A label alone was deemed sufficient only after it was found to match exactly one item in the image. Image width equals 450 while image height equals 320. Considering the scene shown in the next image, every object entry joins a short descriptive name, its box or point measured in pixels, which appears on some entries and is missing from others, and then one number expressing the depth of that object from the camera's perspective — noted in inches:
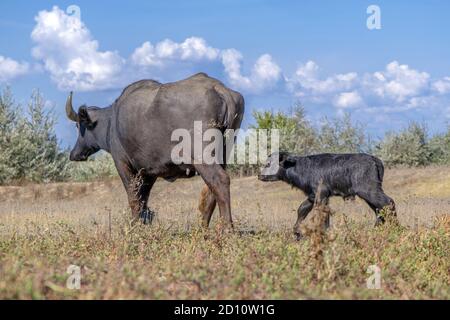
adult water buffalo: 412.5
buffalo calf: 489.1
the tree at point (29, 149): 1136.4
